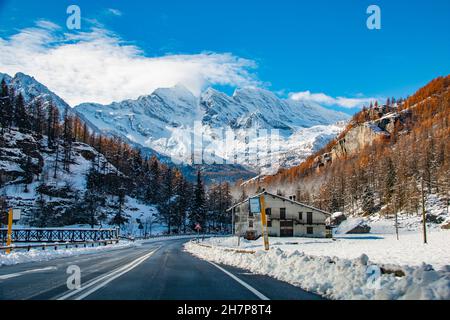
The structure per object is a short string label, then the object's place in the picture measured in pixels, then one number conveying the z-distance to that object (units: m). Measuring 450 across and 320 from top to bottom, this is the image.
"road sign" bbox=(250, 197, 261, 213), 21.47
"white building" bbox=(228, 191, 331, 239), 69.25
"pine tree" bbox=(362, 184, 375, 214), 109.62
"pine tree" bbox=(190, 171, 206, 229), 96.06
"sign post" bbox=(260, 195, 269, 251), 20.48
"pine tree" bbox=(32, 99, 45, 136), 118.53
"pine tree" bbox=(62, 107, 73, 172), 112.31
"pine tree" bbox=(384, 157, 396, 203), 101.12
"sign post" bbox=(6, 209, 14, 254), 25.38
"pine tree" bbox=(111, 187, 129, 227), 98.29
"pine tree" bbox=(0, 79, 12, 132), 107.19
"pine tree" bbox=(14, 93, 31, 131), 113.50
